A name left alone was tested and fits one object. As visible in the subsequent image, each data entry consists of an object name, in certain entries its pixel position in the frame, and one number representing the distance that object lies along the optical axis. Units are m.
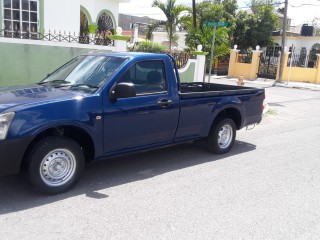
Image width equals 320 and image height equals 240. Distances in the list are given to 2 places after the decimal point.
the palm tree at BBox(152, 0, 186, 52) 25.58
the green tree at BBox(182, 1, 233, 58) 18.64
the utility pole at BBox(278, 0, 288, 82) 24.17
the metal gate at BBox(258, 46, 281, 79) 28.17
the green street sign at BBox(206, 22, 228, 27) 9.90
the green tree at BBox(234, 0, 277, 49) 32.56
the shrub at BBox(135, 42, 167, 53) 19.84
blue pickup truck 4.03
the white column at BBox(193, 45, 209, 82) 12.82
